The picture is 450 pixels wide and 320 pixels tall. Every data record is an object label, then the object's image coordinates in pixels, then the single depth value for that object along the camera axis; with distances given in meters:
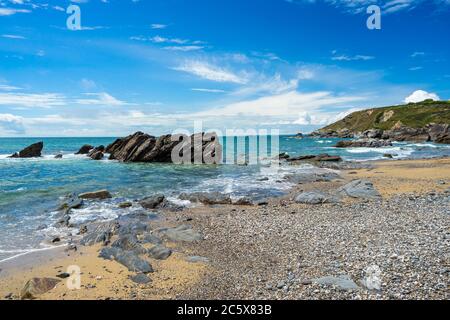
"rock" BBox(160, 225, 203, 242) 16.42
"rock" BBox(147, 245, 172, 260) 13.98
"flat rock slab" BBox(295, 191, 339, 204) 23.61
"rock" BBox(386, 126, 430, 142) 124.19
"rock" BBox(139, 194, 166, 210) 24.78
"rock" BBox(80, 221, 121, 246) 16.39
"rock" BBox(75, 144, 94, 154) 95.56
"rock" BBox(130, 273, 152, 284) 11.51
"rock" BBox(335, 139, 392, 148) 102.56
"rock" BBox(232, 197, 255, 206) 25.06
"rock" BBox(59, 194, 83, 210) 24.39
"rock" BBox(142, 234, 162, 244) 16.12
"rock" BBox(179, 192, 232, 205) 25.94
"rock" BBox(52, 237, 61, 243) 16.52
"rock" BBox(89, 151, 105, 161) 75.39
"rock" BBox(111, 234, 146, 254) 14.95
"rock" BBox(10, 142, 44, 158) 85.25
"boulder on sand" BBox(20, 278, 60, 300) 10.65
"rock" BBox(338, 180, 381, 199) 24.58
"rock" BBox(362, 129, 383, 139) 137.00
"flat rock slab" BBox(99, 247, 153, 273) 12.62
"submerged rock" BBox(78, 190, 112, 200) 28.33
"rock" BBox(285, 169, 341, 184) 36.36
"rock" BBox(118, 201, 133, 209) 24.97
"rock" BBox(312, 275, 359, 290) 9.44
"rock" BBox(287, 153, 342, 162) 60.69
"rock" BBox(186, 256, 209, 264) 13.28
